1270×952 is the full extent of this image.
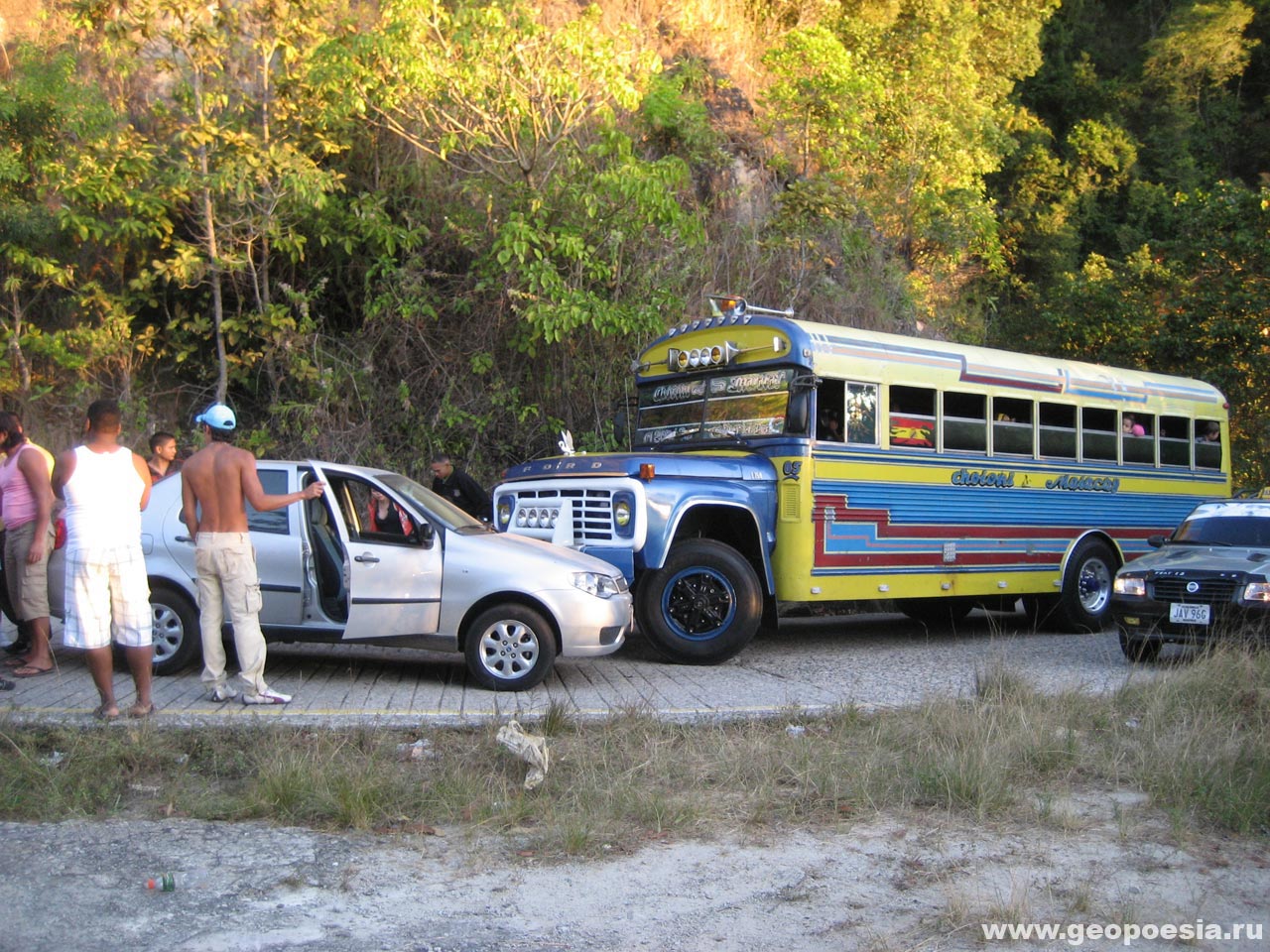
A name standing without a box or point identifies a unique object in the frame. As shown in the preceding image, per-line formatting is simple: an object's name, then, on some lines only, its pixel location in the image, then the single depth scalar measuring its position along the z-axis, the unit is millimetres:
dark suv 10148
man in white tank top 6883
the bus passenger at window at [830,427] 10883
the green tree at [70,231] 14000
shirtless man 7531
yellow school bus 10273
